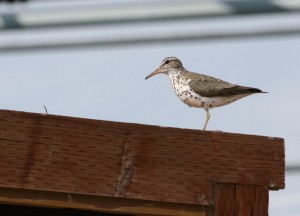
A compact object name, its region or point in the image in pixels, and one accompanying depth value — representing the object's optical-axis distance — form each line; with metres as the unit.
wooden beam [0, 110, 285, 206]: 8.55
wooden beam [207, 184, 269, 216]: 8.95
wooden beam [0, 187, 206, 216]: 8.56
